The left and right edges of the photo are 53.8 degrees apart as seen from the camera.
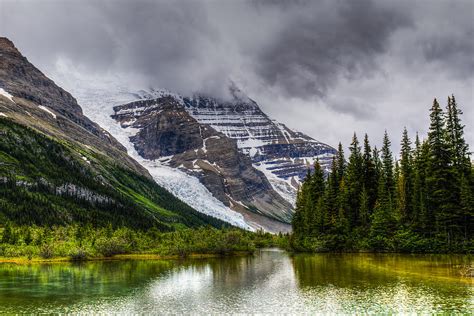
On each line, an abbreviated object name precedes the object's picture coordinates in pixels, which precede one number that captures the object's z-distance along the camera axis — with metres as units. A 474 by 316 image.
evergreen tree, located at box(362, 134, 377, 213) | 110.07
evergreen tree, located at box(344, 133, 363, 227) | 107.44
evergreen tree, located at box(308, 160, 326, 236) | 110.38
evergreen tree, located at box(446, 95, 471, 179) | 87.19
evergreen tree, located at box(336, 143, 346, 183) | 120.31
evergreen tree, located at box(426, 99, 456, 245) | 84.95
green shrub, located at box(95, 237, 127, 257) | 110.12
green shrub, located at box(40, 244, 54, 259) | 104.94
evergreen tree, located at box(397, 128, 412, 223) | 96.90
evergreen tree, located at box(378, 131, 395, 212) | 99.75
